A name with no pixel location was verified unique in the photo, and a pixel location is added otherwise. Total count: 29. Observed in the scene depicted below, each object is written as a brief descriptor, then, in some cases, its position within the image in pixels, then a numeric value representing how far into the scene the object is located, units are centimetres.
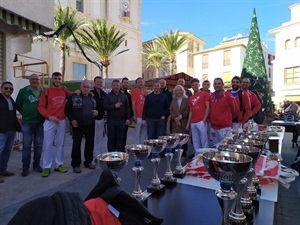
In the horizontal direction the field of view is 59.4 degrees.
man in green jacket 484
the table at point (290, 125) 722
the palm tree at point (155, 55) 3258
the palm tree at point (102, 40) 2183
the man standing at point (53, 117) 484
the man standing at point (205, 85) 610
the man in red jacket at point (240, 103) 559
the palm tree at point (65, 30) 1978
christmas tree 1186
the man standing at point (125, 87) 656
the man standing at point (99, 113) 583
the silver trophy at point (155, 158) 214
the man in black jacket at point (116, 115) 569
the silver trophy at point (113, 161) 196
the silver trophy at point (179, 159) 247
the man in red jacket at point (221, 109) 513
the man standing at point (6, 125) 470
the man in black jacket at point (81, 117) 509
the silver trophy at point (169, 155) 230
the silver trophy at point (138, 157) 196
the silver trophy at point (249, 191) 168
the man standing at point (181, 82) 679
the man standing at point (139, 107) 674
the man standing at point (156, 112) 611
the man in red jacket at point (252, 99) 609
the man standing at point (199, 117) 553
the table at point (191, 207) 162
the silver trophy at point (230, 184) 147
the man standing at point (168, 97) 634
